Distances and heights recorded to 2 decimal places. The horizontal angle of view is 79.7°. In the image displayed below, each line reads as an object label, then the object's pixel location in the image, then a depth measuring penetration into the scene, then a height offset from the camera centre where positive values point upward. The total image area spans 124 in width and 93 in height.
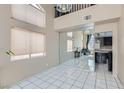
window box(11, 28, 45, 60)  2.47 +0.09
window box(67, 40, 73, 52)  5.94 +0.03
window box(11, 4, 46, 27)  2.46 +1.24
